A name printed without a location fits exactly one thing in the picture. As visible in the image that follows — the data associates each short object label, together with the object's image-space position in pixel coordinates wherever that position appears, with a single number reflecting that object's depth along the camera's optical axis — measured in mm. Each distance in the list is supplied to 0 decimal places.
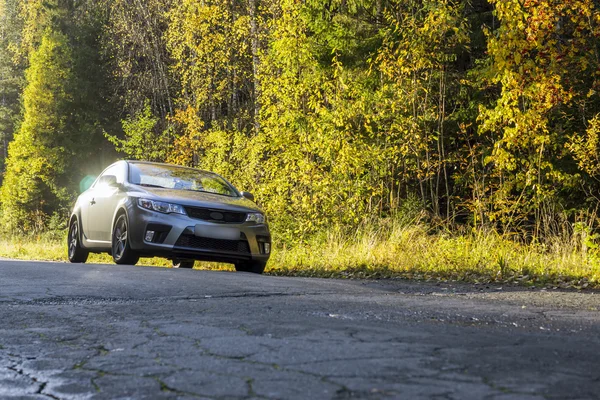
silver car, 10719
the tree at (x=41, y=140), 40500
